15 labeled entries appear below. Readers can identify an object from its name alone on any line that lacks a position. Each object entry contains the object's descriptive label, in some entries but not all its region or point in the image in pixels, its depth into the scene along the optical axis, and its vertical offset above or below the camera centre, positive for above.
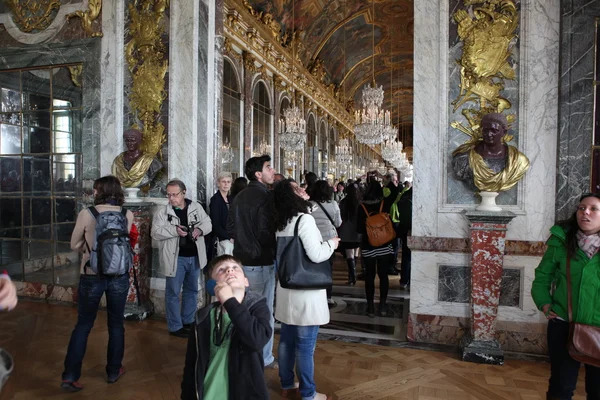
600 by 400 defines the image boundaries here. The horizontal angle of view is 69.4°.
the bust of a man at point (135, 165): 5.41 +0.31
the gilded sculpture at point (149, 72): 5.51 +1.51
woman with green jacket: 2.40 -0.55
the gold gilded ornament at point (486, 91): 4.27 +1.03
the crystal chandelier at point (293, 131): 10.12 +1.39
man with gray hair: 4.51 -0.63
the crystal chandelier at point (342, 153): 17.34 +1.49
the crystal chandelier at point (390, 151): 15.90 +1.50
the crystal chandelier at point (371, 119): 9.41 +1.59
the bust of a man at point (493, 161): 4.20 +0.30
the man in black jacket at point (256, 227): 3.45 -0.30
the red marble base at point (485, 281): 4.08 -0.87
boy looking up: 1.87 -0.70
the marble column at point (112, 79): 5.67 +1.46
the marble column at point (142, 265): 5.27 -0.96
